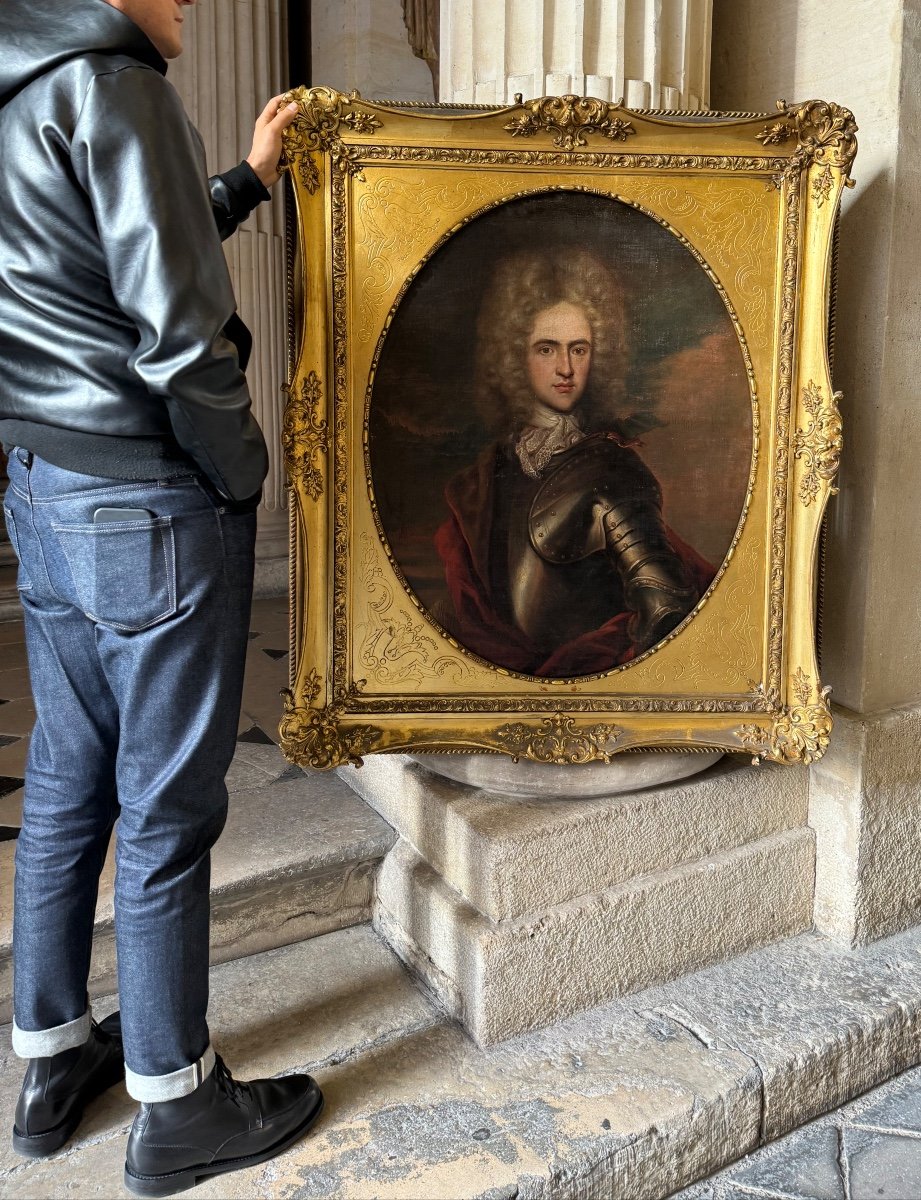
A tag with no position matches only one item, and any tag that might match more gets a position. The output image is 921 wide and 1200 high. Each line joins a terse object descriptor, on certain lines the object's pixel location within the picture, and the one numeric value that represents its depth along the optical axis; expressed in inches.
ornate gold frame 85.9
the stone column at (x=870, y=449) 99.4
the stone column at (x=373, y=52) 244.7
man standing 62.9
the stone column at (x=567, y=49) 94.9
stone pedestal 94.2
